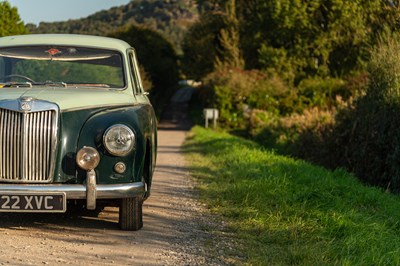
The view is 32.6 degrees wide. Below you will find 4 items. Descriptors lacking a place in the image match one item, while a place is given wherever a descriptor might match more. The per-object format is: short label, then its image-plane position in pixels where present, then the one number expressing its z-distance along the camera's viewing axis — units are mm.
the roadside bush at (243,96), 32125
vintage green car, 6214
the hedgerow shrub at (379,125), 13148
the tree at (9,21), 30672
